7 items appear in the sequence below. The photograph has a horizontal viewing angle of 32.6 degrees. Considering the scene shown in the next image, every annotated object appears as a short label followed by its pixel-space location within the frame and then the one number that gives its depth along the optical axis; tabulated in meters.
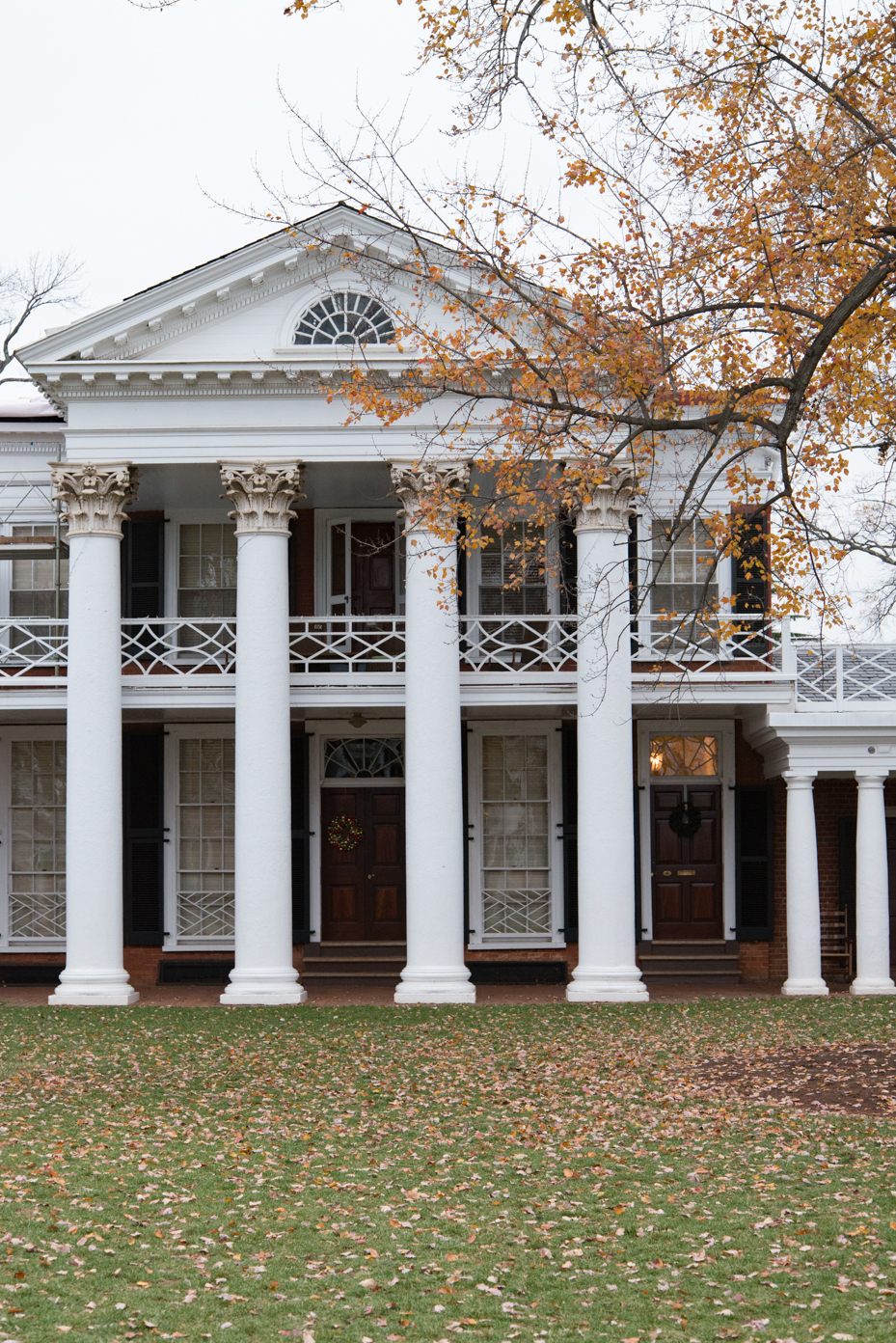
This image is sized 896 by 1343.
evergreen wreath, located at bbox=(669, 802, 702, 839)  22.23
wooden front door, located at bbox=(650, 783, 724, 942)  22.33
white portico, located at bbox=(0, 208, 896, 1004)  19.59
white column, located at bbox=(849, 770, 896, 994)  19.86
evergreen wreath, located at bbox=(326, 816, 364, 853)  22.65
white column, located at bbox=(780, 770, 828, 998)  20.00
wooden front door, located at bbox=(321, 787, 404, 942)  22.64
